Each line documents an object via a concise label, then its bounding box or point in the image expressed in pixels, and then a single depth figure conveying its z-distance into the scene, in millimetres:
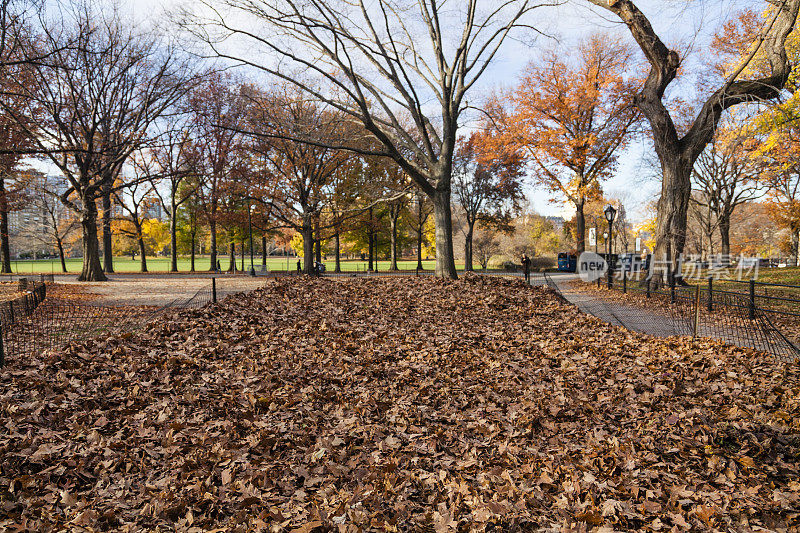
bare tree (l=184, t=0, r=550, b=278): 14109
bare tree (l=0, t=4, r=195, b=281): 20656
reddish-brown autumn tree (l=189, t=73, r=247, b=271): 29392
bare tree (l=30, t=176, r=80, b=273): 29191
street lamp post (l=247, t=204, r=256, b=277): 29547
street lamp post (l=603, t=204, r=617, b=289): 21438
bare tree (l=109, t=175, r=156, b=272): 35000
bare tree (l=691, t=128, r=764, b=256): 30141
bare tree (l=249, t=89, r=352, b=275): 26469
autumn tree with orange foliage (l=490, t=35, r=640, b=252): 24516
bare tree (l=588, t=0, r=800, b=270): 12164
